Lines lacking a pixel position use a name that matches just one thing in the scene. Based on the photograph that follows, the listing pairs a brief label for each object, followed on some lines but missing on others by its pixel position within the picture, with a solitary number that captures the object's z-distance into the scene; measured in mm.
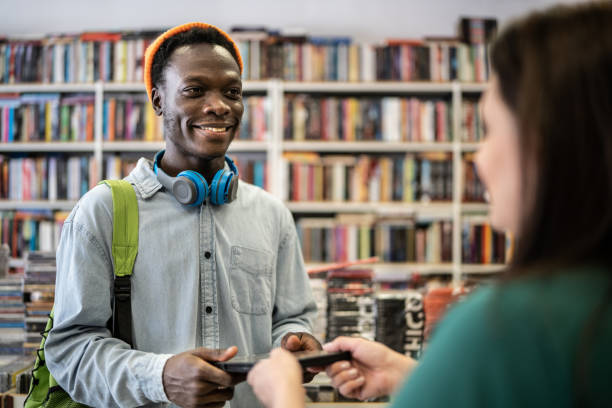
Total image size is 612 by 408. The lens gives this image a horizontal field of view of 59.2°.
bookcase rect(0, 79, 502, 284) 3129
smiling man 1000
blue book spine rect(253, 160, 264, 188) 3154
